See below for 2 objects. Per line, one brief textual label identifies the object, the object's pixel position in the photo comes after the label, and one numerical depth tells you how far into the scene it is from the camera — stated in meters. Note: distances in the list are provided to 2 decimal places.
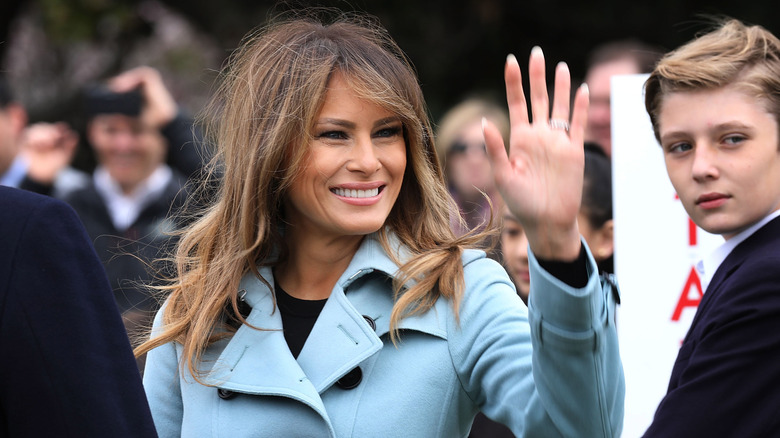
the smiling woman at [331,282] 4.45
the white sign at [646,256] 6.57
